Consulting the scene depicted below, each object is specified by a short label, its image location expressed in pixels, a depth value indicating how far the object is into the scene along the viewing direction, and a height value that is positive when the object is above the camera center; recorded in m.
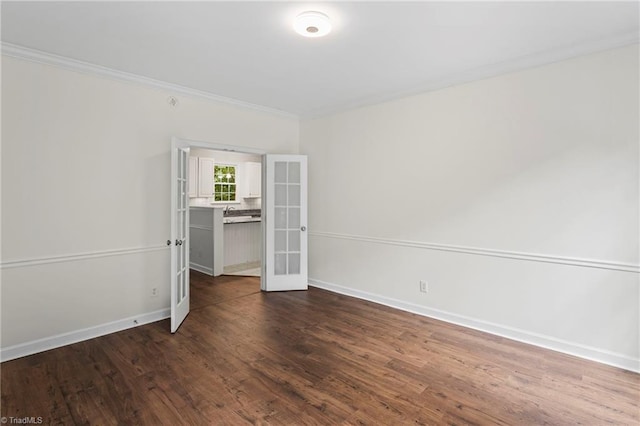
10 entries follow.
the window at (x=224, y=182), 7.52 +0.69
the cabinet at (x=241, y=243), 6.36 -0.64
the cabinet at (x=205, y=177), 7.06 +0.76
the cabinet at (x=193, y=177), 6.96 +0.74
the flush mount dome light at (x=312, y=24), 2.25 +1.36
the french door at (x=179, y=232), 3.28 -0.22
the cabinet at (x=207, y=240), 5.66 -0.53
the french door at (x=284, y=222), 4.73 -0.16
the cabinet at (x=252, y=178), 7.70 +0.80
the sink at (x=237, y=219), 6.33 -0.16
